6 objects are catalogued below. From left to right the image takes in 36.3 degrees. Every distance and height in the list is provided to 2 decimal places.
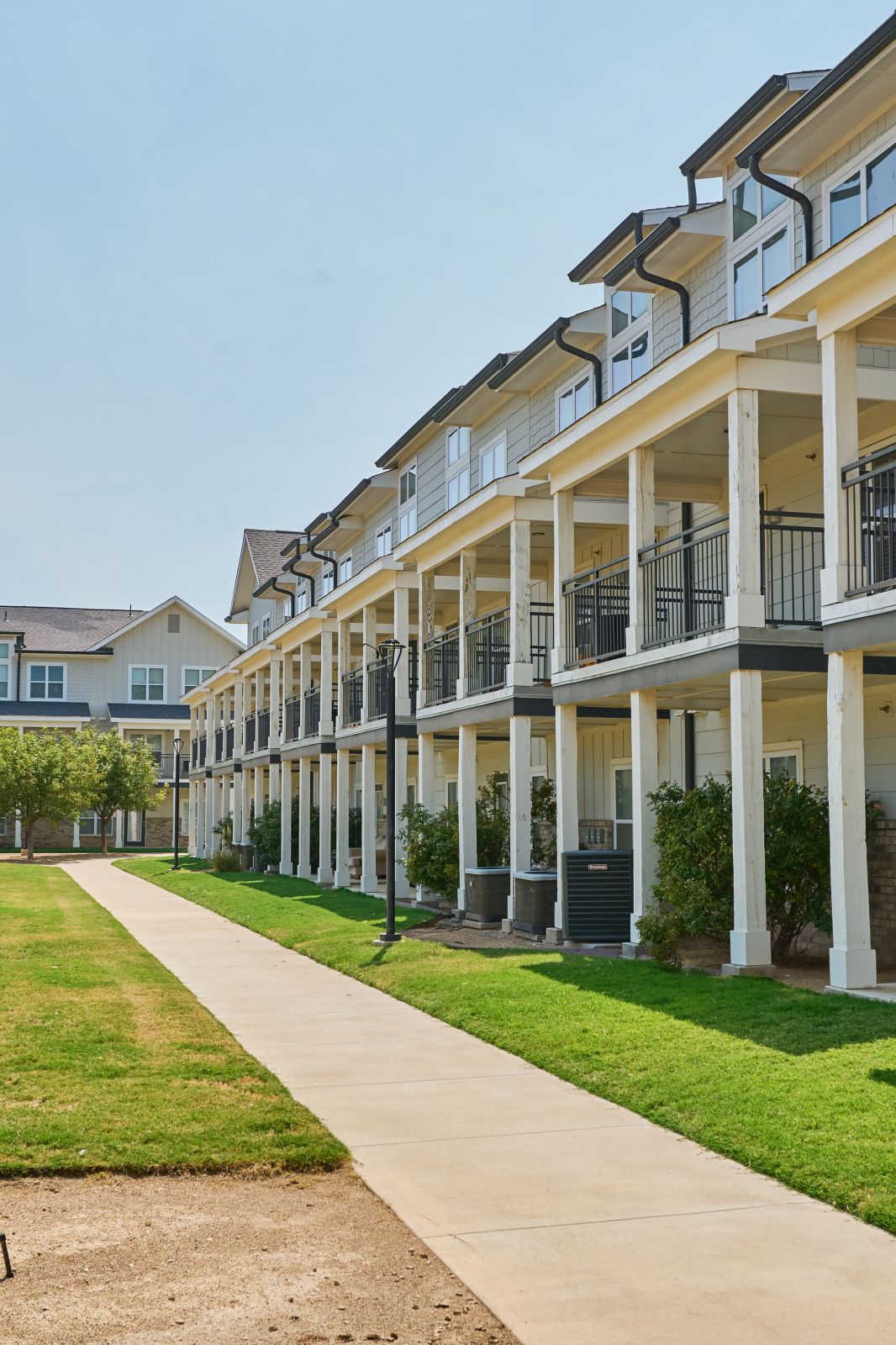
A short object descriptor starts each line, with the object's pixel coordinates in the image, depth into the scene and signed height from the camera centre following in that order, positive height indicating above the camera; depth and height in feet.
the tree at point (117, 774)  168.66 +2.86
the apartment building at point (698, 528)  39.47 +11.85
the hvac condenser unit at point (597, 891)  54.85 -3.87
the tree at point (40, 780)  155.84 +1.98
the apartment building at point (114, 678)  194.80 +17.49
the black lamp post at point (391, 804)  57.77 -0.36
